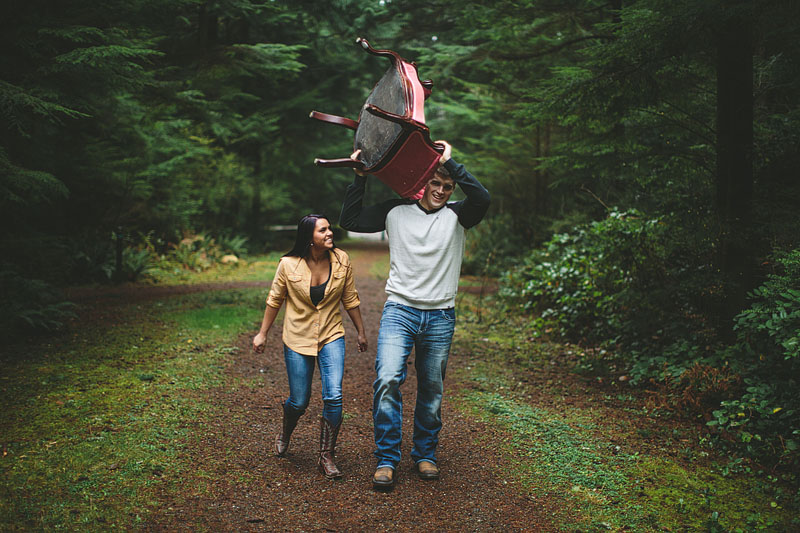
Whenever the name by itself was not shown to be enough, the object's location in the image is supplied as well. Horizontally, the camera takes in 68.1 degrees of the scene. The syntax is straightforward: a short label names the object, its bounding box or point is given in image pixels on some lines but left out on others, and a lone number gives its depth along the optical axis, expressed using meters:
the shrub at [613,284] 6.82
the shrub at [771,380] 4.18
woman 4.27
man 4.04
